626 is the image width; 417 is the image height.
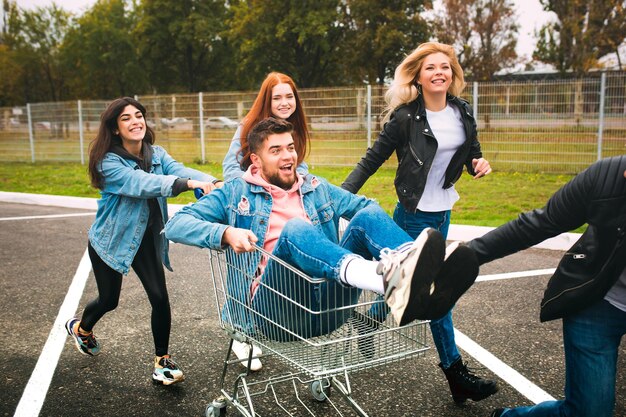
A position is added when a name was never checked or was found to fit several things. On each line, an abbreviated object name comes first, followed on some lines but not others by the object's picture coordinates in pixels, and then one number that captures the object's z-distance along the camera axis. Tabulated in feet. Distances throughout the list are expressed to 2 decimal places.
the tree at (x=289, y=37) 131.23
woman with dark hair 12.10
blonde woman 11.64
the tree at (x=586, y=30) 88.33
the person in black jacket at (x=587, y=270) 7.47
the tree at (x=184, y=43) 148.46
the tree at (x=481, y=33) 101.14
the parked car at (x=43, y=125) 58.84
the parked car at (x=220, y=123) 49.22
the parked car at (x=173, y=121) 52.08
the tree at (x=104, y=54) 151.43
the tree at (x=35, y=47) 146.20
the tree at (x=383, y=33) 120.47
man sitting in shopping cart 7.44
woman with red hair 13.82
